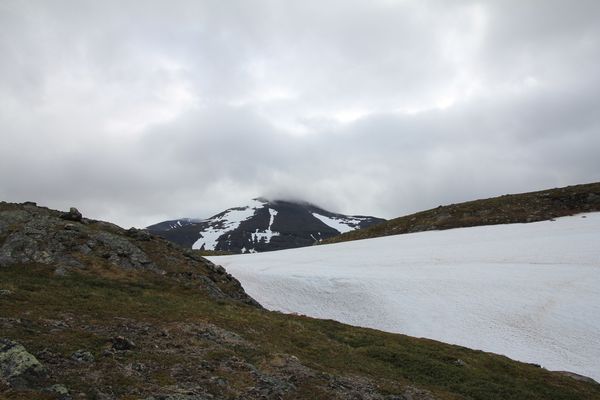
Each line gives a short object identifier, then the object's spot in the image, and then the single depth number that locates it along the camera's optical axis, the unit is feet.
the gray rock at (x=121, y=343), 63.05
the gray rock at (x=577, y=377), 97.25
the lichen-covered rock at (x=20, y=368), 46.47
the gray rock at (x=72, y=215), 141.59
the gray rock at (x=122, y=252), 124.57
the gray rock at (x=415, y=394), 67.82
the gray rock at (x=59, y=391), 45.98
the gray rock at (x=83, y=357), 56.54
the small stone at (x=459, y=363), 93.09
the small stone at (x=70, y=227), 130.29
